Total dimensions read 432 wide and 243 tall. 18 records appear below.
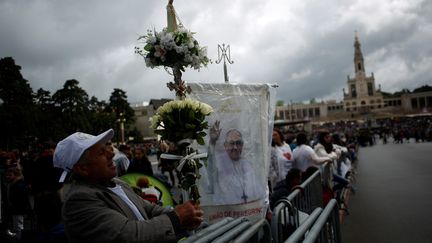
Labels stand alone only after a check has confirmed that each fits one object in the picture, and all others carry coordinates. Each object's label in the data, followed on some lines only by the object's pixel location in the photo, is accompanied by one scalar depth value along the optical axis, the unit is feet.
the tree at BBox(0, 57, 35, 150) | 109.50
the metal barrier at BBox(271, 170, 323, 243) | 10.62
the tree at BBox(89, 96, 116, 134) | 203.68
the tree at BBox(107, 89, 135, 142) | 219.82
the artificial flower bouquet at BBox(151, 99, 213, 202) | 9.41
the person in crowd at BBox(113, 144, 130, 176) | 22.58
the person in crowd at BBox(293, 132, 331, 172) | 21.70
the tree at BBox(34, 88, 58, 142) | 125.25
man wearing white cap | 5.98
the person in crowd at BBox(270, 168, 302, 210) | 17.24
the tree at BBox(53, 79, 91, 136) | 160.25
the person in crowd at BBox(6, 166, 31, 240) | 19.76
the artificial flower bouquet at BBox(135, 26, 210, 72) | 10.55
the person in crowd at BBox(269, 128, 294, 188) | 20.83
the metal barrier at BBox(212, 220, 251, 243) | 7.24
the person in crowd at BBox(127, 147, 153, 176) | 24.93
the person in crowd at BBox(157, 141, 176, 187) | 10.07
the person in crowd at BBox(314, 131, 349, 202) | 23.52
